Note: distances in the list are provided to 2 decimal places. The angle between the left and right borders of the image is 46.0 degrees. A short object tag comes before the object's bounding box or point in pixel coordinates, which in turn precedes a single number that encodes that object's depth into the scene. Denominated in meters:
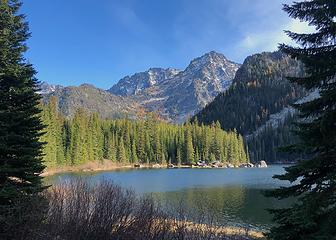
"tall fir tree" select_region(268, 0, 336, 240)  11.38
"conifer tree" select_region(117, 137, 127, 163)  154.52
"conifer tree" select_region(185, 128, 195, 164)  165.88
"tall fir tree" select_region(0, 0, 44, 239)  18.78
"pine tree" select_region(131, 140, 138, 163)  160.60
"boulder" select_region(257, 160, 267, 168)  190.32
